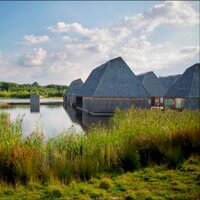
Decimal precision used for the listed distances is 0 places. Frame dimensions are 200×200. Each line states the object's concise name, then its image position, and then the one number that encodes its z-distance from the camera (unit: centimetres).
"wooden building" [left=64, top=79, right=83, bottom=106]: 4539
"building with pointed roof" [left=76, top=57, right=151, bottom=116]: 2511
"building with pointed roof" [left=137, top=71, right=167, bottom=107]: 3881
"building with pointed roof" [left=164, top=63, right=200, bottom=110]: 2702
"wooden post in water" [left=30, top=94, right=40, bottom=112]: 3986
